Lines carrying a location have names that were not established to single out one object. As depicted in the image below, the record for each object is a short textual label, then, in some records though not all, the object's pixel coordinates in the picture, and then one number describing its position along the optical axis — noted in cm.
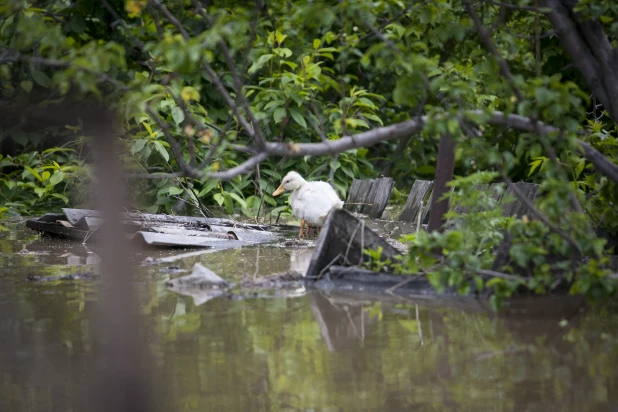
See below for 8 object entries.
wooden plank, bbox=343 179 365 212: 2269
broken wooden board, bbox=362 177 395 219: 2134
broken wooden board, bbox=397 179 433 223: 1983
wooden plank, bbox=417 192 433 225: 1822
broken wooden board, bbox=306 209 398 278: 1109
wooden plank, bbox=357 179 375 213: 2231
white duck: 1633
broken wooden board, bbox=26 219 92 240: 1669
